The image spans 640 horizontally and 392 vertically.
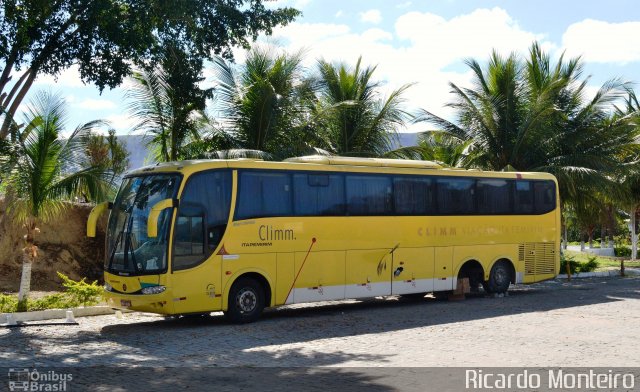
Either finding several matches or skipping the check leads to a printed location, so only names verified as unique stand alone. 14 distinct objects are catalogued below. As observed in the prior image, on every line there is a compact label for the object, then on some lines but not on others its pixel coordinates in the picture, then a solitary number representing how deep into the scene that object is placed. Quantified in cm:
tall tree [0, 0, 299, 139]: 1545
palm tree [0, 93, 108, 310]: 1592
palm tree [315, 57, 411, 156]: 2547
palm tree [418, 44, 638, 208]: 2705
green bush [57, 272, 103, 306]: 1675
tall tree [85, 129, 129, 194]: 3422
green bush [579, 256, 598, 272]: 3022
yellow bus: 1430
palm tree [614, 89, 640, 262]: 2991
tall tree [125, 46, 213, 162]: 2008
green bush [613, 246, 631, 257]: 4862
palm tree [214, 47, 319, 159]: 2162
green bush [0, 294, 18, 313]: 1553
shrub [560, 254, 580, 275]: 2928
